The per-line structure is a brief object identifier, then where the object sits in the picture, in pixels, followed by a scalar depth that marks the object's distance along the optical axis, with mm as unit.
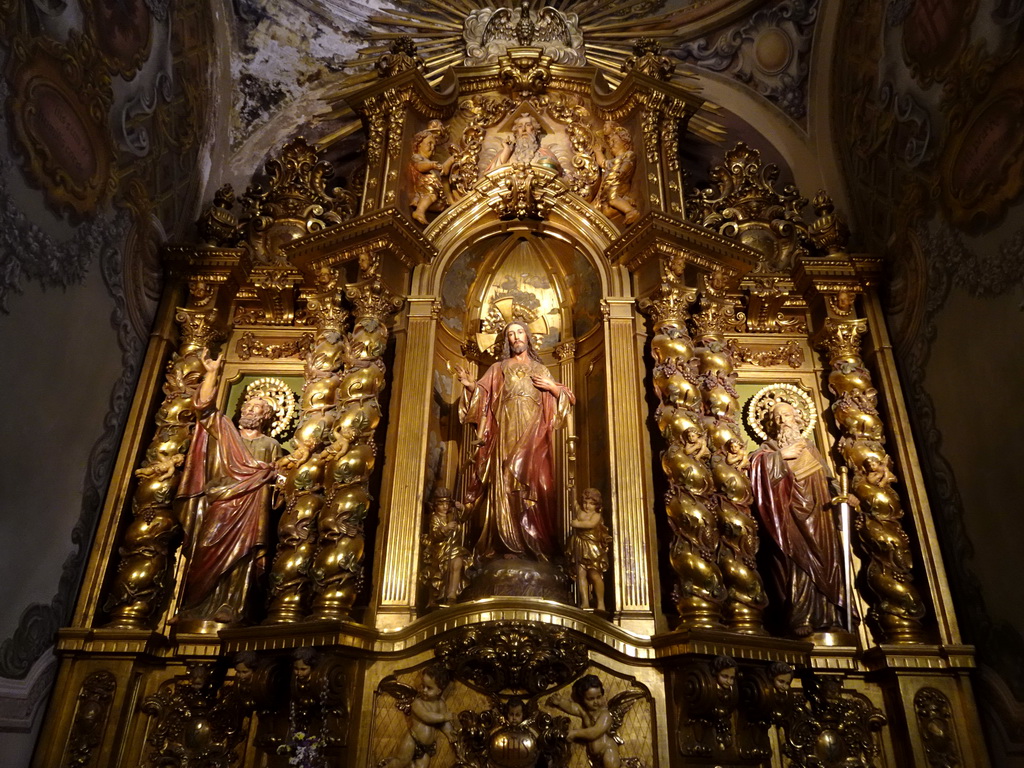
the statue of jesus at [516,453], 6938
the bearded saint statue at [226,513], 6617
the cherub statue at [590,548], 6516
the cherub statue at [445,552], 6613
